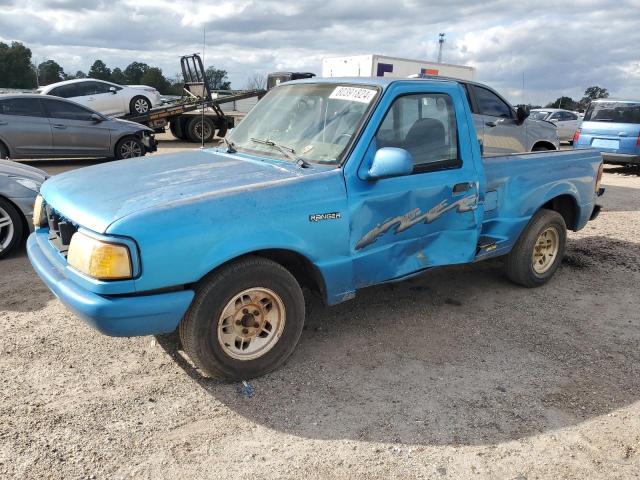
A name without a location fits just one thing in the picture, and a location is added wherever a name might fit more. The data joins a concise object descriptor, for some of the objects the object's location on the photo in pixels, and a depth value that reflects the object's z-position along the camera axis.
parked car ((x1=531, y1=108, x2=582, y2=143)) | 20.27
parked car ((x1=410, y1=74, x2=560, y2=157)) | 8.77
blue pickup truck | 2.86
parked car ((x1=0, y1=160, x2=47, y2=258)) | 5.45
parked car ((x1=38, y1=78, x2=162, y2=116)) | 15.51
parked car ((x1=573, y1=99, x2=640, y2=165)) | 12.91
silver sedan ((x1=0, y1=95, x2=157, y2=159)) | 10.99
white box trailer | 13.30
